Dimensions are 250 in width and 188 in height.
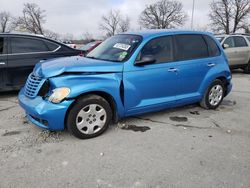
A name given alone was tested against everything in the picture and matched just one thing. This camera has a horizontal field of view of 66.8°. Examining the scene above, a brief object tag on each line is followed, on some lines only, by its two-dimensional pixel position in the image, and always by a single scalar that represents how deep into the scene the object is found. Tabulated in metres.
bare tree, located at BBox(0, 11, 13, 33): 45.17
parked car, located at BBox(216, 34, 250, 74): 7.56
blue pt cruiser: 2.75
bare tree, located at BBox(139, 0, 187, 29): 41.96
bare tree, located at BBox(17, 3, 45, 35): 36.44
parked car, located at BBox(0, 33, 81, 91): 4.52
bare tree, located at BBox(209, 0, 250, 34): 35.62
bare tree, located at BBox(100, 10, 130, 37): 50.63
